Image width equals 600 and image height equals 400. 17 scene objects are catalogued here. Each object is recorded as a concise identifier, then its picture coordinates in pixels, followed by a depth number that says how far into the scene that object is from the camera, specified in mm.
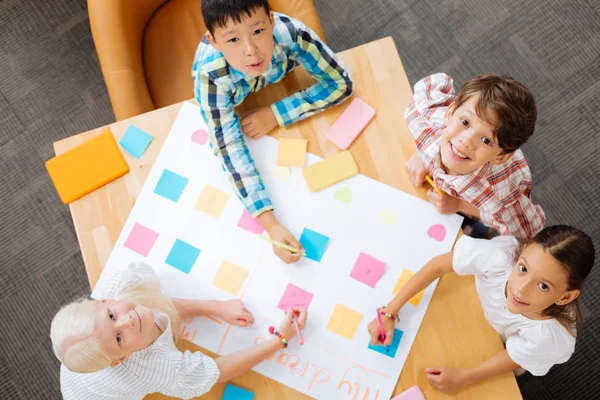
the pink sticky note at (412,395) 1013
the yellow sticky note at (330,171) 1121
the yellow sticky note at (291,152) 1145
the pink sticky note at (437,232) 1090
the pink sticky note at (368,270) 1073
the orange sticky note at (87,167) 1137
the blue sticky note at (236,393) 1038
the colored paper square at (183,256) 1104
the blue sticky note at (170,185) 1137
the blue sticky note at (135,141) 1154
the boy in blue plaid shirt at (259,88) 1048
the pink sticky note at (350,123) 1144
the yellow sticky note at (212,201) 1131
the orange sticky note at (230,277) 1085
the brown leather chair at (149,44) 1250
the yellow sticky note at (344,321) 1053
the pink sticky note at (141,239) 1113
